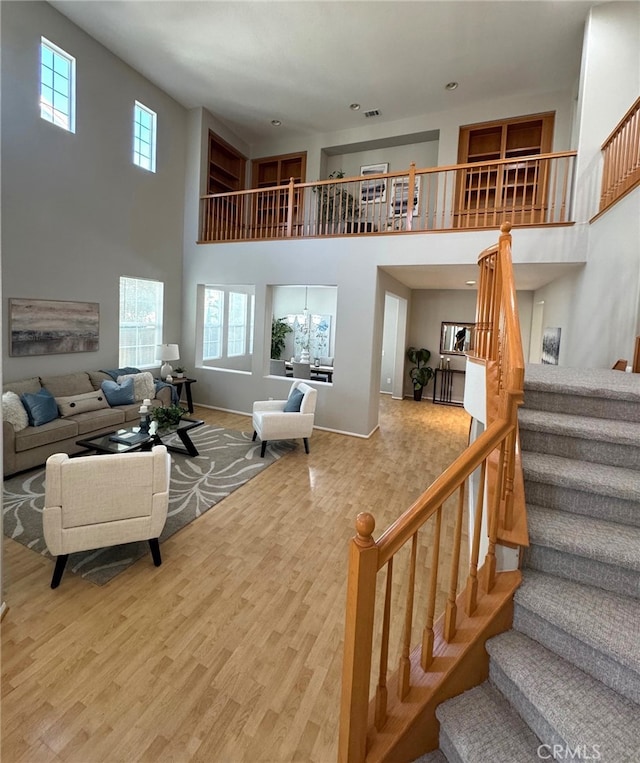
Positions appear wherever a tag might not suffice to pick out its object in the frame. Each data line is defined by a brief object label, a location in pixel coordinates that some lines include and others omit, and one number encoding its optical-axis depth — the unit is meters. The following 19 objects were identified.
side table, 6.52
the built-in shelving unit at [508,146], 6.44
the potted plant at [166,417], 4.17
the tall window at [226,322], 7.70
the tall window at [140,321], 6.22
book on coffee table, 3.95
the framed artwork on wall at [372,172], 7.79
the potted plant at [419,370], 8.76
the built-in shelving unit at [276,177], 7.72
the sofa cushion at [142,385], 5.54
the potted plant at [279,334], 9.65
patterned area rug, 2.72
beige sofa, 3.91
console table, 8.74
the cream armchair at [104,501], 2.35
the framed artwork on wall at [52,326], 4.67
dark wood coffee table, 3.80
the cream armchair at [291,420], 4.84
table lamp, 6.39
